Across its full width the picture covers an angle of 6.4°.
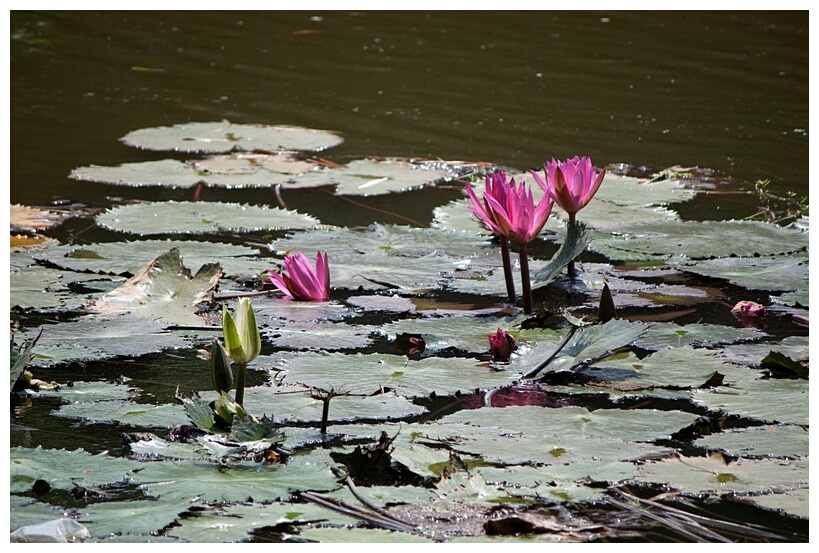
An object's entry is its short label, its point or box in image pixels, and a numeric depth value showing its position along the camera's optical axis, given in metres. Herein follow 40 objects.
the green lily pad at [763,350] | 9.99
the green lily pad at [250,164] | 11.04
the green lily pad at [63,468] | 9.68
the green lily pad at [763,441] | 9.74
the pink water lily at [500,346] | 10.00
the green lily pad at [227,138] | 11.26
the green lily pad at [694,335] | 10.05
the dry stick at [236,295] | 10.24
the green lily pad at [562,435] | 9.71
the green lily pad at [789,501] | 9.63
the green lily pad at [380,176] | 10.89
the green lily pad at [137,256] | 10.36
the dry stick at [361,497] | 9.62
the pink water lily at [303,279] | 10.22
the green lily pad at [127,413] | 9.82
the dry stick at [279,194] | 10.81
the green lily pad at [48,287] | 10.20
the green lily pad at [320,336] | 10.06
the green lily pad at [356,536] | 9.58
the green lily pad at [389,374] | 9.90
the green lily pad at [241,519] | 9.58
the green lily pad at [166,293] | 10.17
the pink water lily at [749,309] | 10.16
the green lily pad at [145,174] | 10.94
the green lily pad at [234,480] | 9.65
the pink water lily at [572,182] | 10.15
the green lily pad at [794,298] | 10.18
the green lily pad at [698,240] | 10.42
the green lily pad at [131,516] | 9.58
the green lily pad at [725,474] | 9.67
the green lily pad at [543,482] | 9.65
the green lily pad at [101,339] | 10.01
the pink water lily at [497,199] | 10.05
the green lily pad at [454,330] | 10.05
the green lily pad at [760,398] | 9.83
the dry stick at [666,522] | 9.60
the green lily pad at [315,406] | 9.83
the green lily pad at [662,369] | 9.92
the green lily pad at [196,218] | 10.61
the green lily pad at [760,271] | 10.26
